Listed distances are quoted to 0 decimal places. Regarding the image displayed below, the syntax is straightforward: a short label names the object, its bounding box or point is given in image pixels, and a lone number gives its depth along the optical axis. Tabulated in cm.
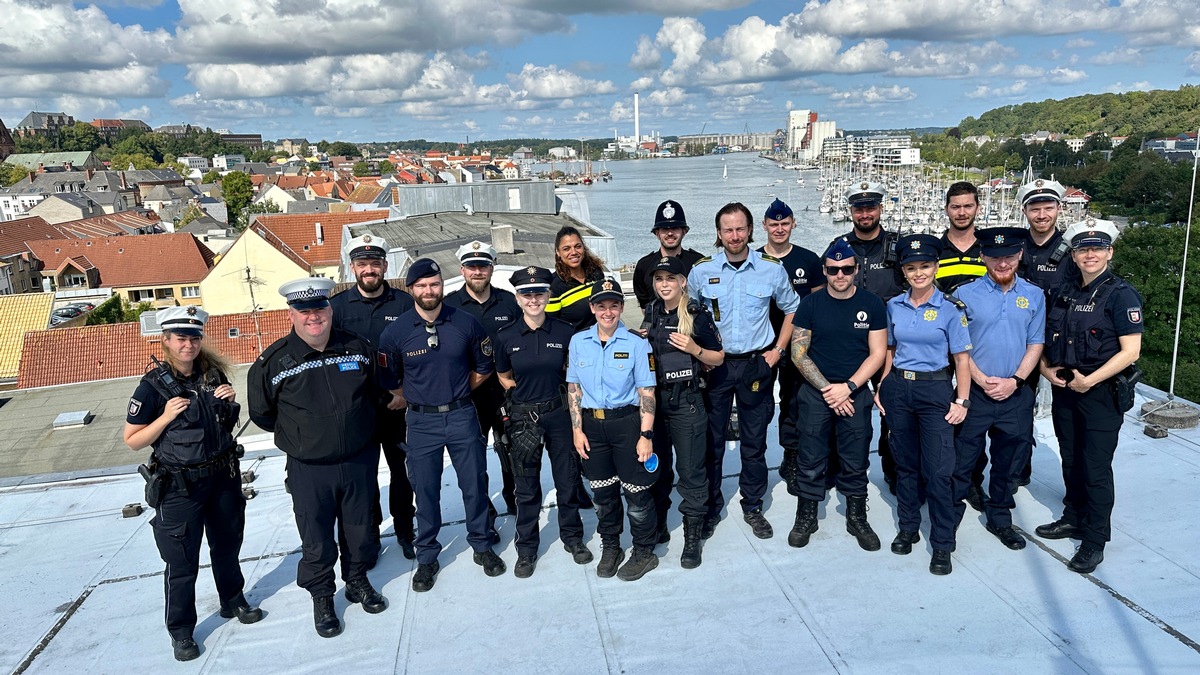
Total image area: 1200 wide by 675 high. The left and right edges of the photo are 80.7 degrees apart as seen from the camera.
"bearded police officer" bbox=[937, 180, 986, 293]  427
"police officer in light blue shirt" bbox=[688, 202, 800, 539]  409
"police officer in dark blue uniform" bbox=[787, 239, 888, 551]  382
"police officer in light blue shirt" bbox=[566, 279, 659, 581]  360
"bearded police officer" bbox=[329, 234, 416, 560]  416
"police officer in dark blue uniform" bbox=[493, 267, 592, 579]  383
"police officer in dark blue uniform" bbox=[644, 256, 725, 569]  368
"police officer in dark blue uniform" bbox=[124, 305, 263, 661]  321
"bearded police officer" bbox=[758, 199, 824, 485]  442
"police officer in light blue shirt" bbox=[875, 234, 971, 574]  370
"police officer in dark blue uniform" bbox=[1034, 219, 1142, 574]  366
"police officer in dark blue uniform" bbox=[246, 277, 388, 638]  334
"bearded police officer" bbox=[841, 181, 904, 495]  452
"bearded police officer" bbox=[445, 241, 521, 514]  417
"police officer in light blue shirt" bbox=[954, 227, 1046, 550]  379
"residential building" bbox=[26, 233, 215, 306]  3594
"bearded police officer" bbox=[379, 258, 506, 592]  371
